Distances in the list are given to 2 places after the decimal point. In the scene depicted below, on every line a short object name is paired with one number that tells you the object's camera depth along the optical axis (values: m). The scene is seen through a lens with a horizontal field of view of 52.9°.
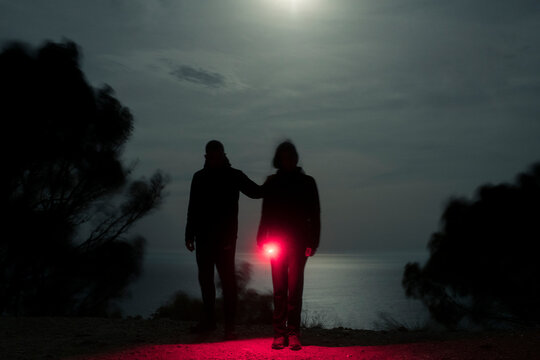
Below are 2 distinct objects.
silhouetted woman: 5.93
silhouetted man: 6.76
